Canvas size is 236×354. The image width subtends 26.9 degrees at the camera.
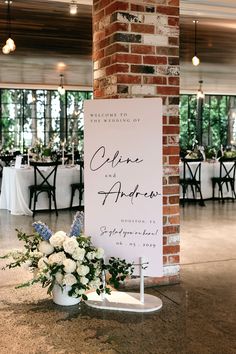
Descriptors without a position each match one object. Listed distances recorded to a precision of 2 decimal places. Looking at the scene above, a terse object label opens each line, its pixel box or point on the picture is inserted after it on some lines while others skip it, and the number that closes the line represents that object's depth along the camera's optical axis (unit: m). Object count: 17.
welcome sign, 3.65
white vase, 3.65
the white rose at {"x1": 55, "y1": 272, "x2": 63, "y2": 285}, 3.52
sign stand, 3.62
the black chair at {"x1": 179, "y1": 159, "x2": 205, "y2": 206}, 9.29
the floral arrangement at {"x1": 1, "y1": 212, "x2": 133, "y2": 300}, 3.52
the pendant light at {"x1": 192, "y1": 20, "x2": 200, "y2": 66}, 7.56
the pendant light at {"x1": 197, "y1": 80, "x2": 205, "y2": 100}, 13.49
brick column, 3.99
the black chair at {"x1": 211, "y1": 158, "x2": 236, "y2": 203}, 9.68
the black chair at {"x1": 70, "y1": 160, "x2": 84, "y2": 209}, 8.65
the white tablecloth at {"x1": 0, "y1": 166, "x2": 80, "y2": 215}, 8.18
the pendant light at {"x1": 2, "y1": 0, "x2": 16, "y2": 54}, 6.40
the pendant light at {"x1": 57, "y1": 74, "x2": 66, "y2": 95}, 12.49
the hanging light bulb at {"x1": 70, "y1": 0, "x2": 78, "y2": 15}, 6.25
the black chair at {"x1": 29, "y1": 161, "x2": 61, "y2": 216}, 8.07
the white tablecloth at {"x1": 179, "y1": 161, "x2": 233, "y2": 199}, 9.72
